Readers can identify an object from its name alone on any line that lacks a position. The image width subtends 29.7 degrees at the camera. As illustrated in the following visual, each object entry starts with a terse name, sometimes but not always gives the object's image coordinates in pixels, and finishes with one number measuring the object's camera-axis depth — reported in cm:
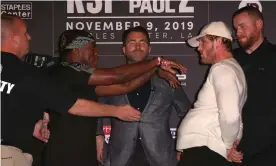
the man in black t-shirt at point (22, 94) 234
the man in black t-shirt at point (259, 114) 319
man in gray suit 362
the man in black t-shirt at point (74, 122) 292
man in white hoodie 272
